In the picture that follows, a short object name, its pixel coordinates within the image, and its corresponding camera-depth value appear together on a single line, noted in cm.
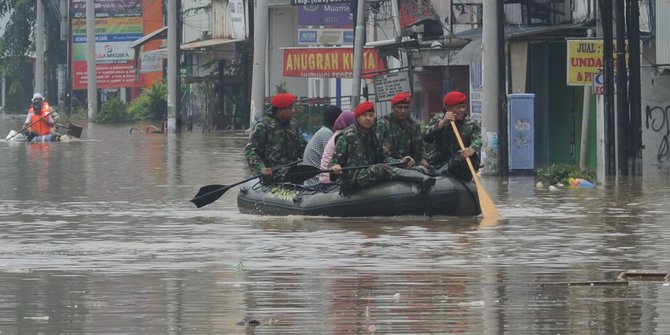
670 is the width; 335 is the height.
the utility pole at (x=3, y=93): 11494
